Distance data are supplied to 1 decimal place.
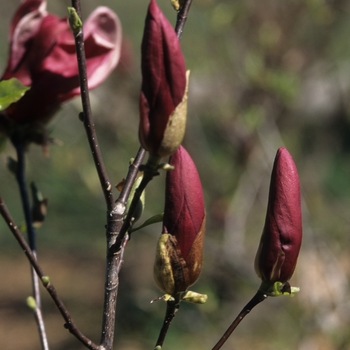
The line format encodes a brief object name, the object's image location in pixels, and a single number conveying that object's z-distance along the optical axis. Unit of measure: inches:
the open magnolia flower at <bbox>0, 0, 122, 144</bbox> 58.3
